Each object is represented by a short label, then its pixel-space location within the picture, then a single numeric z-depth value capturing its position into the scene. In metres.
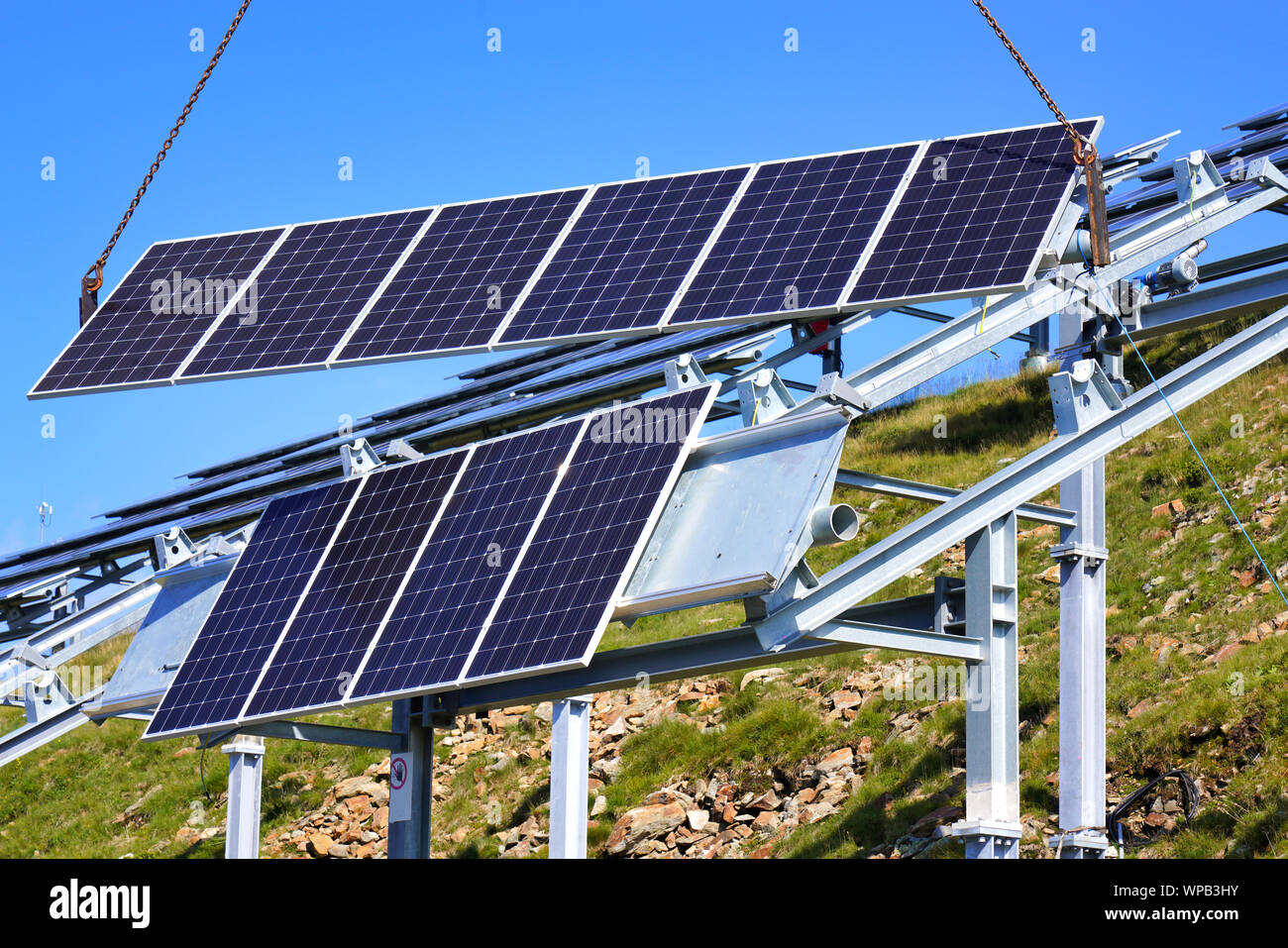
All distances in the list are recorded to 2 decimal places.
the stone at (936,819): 21.64
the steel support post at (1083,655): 17.48
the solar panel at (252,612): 16.67
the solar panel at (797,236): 15.66
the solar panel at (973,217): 14.61
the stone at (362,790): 30.45
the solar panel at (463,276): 17.56
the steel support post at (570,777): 15.81
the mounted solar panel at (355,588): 15.73
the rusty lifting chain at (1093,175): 14.63
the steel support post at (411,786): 18.00
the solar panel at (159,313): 19.30
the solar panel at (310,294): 18.48
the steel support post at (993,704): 14.23
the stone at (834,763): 24.73
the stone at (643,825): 24.56
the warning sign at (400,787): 18.10
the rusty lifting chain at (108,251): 18.03
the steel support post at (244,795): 19.05
